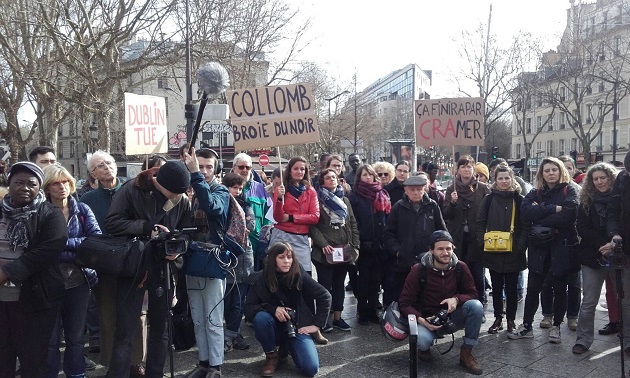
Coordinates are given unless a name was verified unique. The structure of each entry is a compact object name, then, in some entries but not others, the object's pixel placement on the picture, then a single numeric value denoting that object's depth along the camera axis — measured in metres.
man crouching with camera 5.14
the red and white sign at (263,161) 27.37
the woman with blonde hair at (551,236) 5.77
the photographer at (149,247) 3.96
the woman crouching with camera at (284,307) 5.08
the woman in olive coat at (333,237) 6.29
